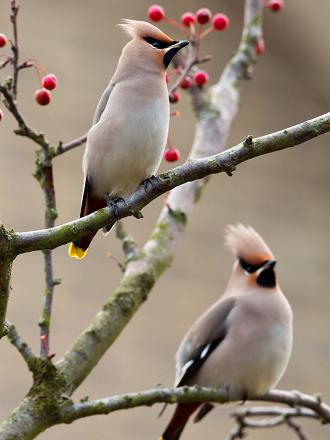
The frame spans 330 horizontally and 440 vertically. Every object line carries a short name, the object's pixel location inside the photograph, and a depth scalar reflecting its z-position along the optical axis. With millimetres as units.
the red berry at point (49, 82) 5980
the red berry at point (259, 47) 8636
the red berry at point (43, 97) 5926
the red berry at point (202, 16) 7254
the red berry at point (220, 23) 7801
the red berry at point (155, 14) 7609
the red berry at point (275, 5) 8469
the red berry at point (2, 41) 5785
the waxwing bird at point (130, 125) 6375
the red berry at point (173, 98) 6777
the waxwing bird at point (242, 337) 7855
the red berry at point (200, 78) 7480
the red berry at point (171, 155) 7311
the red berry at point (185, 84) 7172
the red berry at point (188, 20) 7508
